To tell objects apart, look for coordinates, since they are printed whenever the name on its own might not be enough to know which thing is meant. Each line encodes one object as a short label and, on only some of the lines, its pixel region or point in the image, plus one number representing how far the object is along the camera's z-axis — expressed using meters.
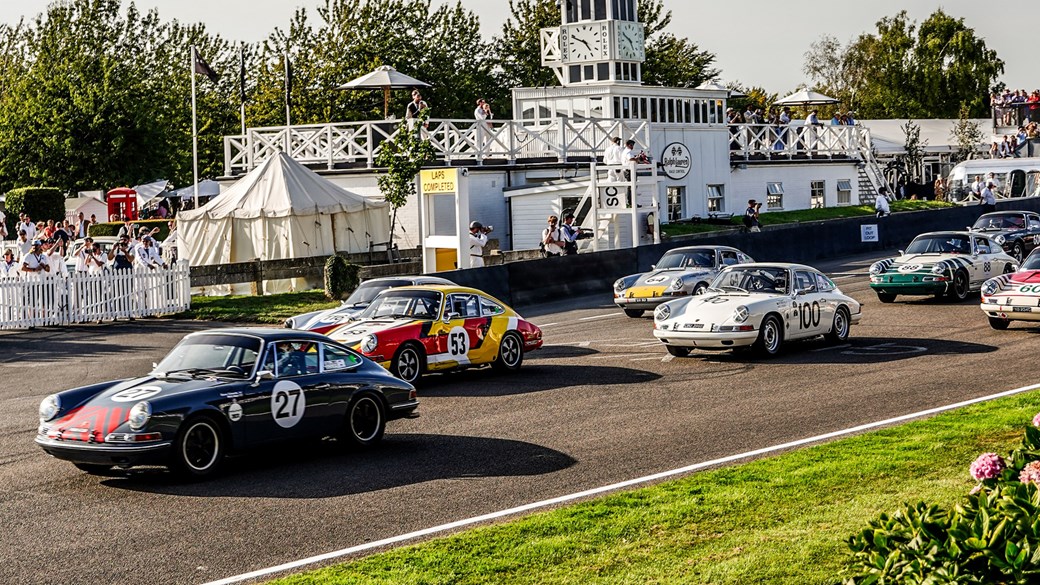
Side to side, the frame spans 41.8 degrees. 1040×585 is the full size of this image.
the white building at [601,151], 42.06
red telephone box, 56.91
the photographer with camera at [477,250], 32.09
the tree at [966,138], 66.50
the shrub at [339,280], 29.95
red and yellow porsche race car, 18.16
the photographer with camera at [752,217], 43.25
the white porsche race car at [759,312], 19.92
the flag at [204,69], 46.38
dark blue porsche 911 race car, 11.98
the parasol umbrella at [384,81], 45.75
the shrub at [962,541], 5.18
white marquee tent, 37.44
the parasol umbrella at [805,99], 62.16
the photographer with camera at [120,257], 29.67
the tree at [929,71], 106.94
